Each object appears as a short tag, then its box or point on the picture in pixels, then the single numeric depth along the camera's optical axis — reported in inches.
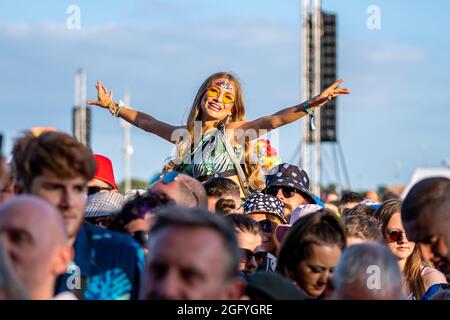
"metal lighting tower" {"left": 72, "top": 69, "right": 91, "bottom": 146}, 1250.9
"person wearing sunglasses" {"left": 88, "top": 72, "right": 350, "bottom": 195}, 313.4
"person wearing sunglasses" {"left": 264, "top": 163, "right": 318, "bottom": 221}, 328.8
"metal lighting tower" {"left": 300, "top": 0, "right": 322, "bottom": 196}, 940.0
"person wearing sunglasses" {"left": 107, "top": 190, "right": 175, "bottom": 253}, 185.6
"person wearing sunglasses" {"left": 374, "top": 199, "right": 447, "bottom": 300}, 268.8
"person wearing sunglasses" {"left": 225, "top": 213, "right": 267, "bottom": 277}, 236.5
